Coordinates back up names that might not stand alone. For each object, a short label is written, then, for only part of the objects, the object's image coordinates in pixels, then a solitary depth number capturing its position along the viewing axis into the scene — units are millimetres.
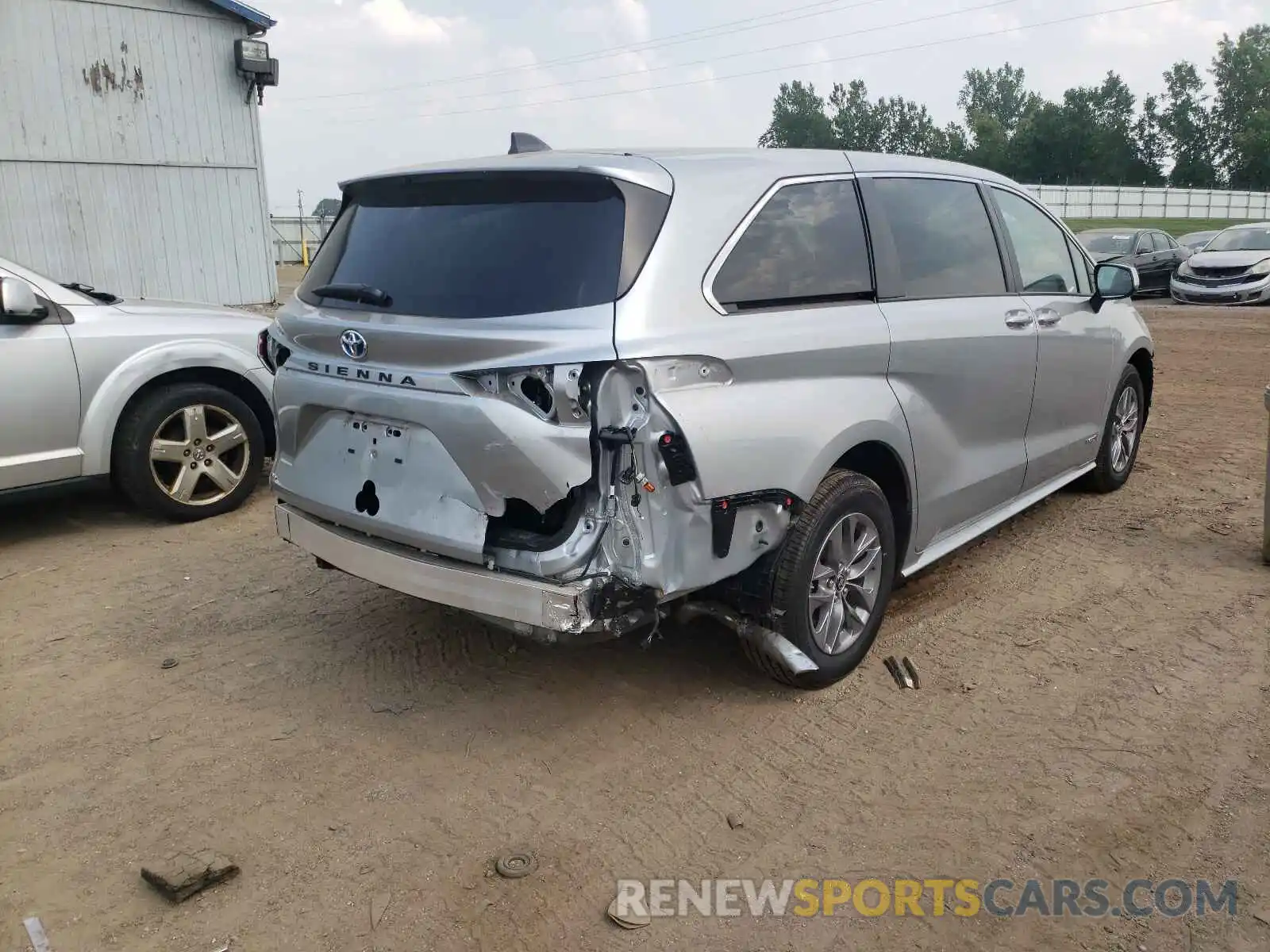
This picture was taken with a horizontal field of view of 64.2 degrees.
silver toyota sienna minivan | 2961
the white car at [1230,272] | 17375
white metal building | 11969
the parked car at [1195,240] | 22486
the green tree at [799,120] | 98188
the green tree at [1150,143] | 77562
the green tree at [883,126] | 92062
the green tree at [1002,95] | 111875
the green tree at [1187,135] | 76562
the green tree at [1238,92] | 74312
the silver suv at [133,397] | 5180
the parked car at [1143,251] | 19750
